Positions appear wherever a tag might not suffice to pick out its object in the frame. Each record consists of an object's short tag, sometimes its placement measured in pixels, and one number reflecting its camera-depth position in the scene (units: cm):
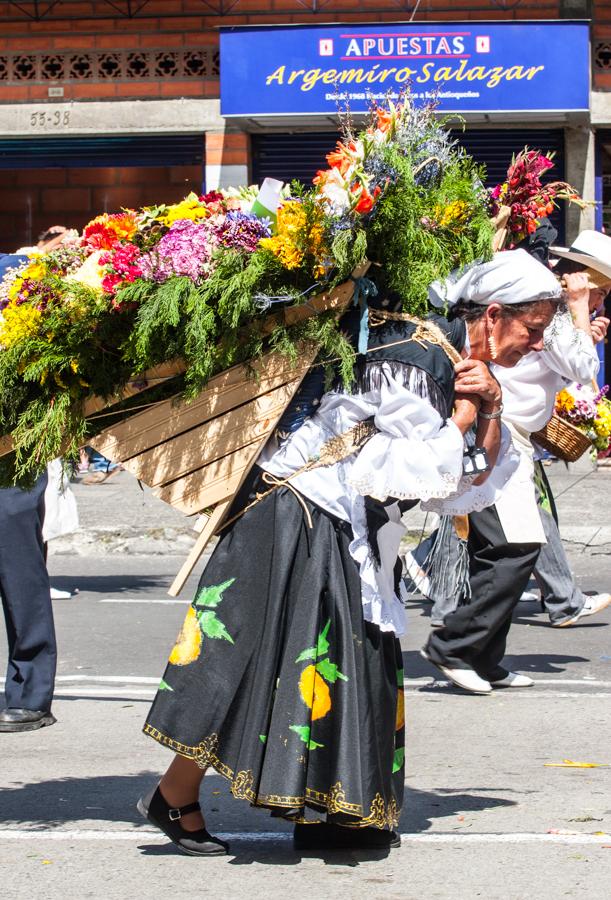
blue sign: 2836
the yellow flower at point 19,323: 815
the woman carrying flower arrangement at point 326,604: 782
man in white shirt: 1212
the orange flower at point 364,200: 771
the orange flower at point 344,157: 784
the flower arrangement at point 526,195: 899
